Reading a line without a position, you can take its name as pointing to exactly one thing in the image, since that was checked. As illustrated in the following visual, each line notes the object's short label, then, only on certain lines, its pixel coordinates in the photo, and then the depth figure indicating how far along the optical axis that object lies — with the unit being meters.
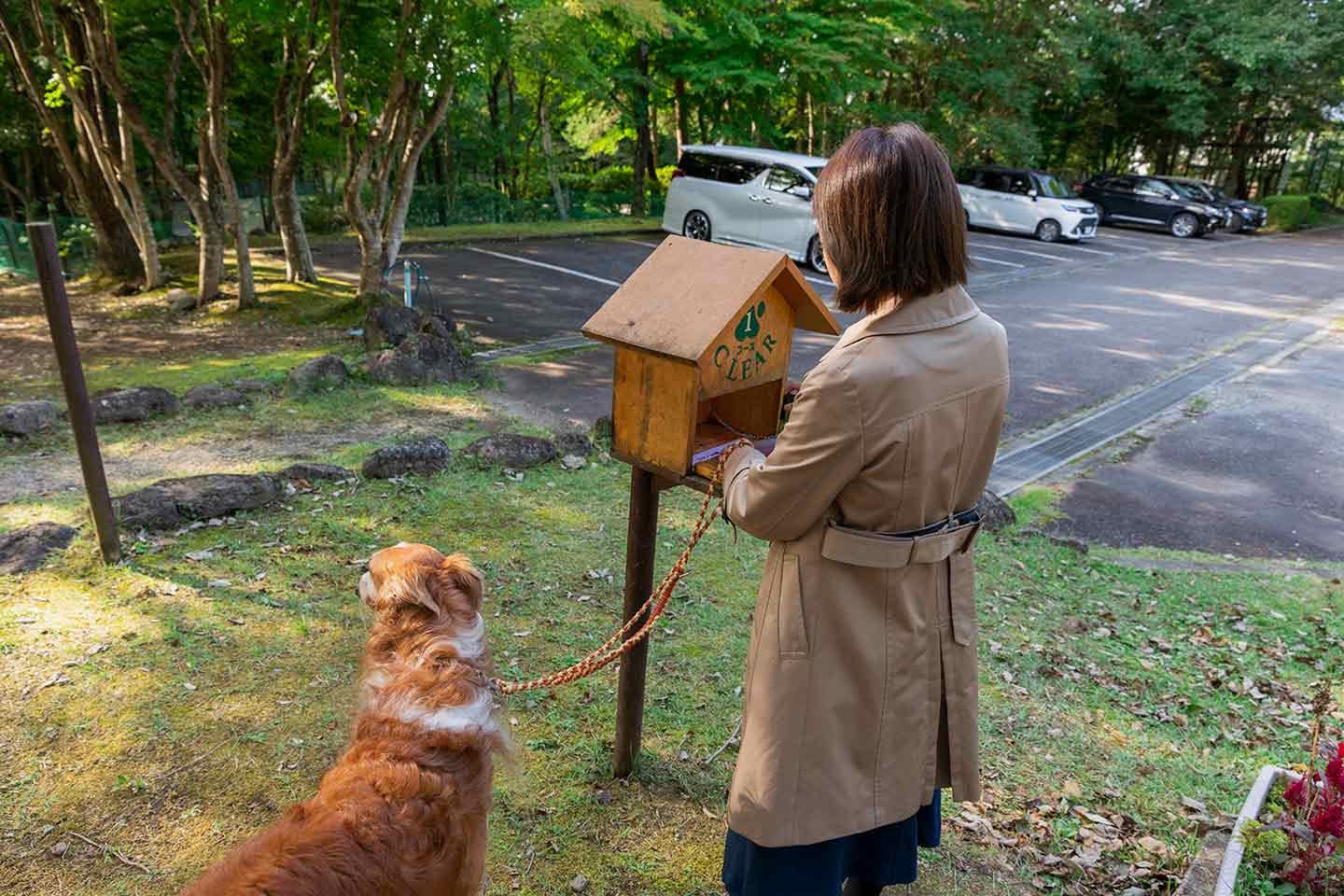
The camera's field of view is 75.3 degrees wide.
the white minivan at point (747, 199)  15.36
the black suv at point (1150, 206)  23.98
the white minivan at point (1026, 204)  21.19
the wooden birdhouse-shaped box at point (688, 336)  2.43
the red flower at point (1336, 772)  2.60
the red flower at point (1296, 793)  2.83
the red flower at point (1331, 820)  2.57
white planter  2.69
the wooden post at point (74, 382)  4.07
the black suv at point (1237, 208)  25.12
